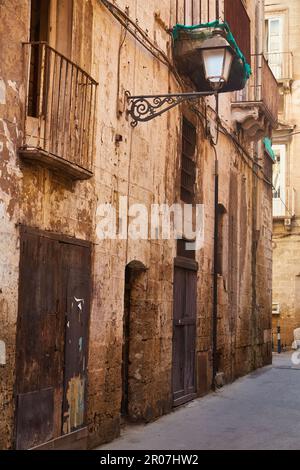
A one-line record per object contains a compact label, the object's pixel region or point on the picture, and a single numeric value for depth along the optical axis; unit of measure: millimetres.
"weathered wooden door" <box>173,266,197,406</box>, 11102
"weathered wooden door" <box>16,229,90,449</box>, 6414
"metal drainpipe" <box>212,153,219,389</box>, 13367
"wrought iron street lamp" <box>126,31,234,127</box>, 8648
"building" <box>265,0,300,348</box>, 25234
